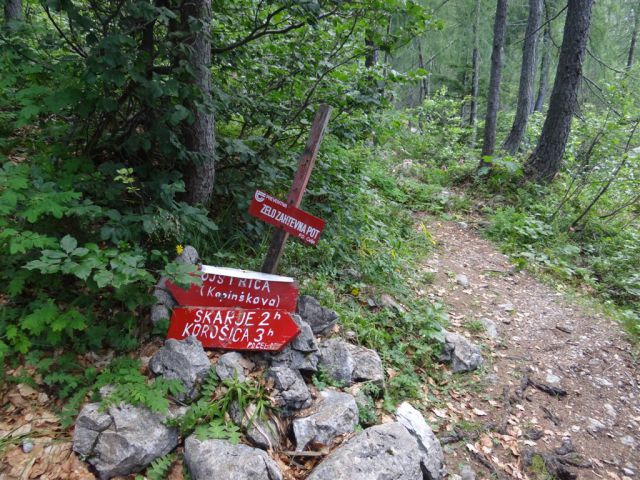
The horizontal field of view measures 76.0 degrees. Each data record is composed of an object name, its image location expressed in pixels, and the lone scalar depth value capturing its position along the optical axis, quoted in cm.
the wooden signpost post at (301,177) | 351
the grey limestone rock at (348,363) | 337
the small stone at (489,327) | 497
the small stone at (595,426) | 385
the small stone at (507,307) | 560
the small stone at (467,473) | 307
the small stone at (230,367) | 294
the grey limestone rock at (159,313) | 316
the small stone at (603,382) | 445
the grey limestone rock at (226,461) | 231
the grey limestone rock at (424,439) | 288
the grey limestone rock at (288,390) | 295
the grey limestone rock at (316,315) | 377
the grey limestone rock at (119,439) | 232
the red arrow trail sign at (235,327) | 312
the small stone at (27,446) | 236
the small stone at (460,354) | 420
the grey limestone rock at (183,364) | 280
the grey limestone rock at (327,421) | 279
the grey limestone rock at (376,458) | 250
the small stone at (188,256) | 339
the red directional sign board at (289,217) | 333
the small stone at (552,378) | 440
